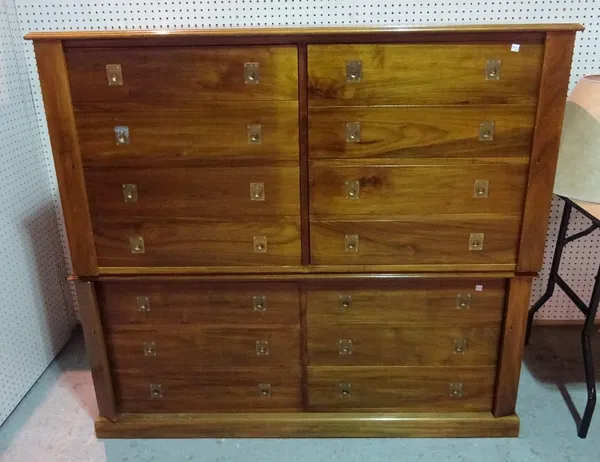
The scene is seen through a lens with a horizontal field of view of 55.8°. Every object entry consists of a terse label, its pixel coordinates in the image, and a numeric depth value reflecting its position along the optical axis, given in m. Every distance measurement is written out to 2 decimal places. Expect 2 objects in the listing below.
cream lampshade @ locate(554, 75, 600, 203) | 1.72
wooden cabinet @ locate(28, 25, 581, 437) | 1.54
